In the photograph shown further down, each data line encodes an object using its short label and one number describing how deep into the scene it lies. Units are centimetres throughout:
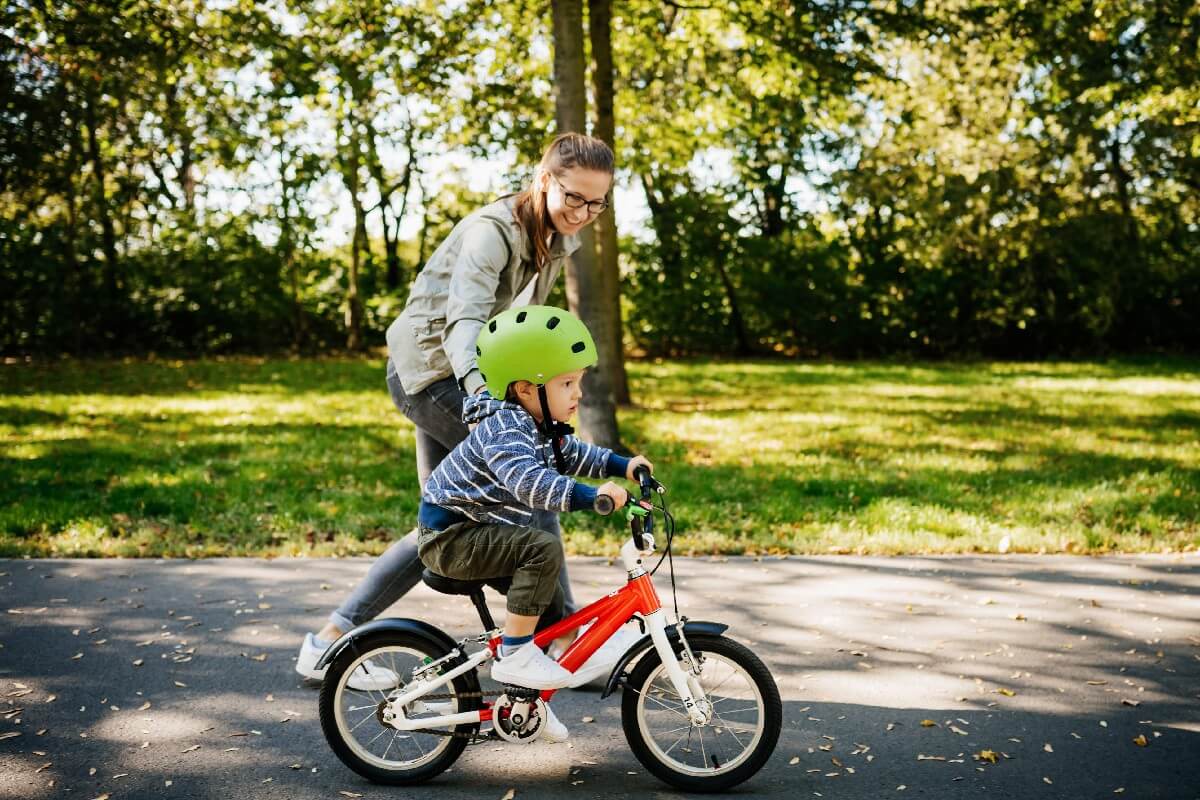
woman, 348
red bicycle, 324
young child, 309
